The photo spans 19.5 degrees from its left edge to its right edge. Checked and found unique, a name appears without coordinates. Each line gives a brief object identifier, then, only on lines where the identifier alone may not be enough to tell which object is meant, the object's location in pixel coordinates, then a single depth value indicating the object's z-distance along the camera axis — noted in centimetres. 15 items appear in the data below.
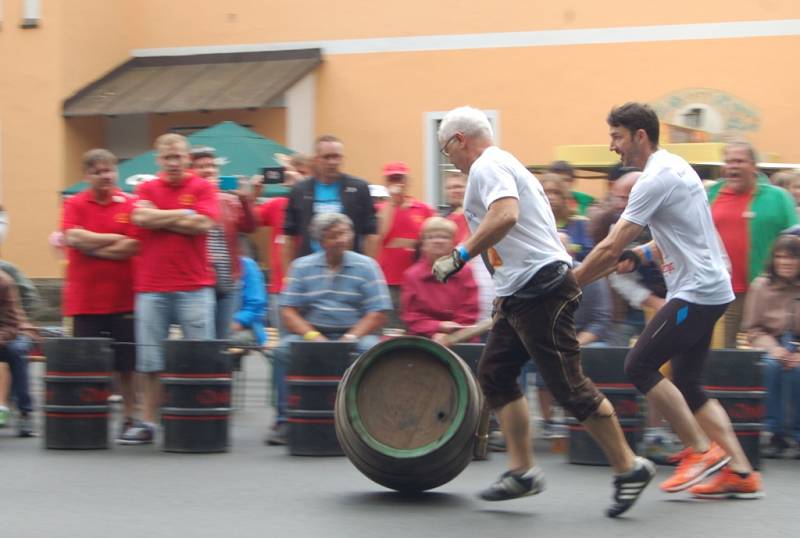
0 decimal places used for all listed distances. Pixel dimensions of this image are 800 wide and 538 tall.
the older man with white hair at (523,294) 1039
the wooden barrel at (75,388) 1427
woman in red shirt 1493
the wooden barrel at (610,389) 1339
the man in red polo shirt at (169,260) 1469
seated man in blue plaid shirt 1480
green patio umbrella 2599
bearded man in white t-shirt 1094
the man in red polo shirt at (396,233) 1813
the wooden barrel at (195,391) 1406
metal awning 3352
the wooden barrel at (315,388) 1387
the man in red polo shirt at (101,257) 1491
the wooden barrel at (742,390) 1304
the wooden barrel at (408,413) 1123
